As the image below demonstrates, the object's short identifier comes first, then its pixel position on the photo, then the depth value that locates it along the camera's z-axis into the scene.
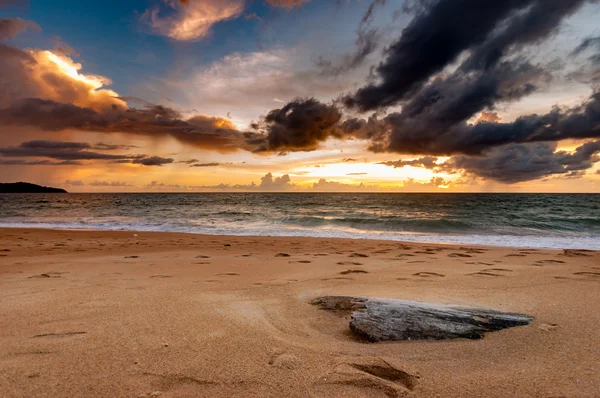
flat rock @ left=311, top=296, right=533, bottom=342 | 2.64
